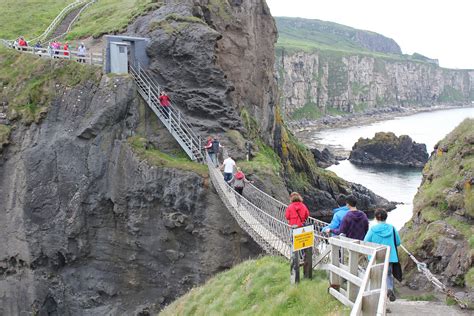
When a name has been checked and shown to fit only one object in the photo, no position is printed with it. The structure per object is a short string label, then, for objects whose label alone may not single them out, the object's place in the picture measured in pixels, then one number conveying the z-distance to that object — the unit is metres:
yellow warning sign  11.66
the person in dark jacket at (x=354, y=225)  10.99
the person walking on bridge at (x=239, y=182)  21.50
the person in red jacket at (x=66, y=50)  30.06
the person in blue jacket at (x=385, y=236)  10.20
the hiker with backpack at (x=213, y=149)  26.19
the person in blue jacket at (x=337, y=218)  11.57
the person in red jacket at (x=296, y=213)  12.96
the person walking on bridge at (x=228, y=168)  22.72
